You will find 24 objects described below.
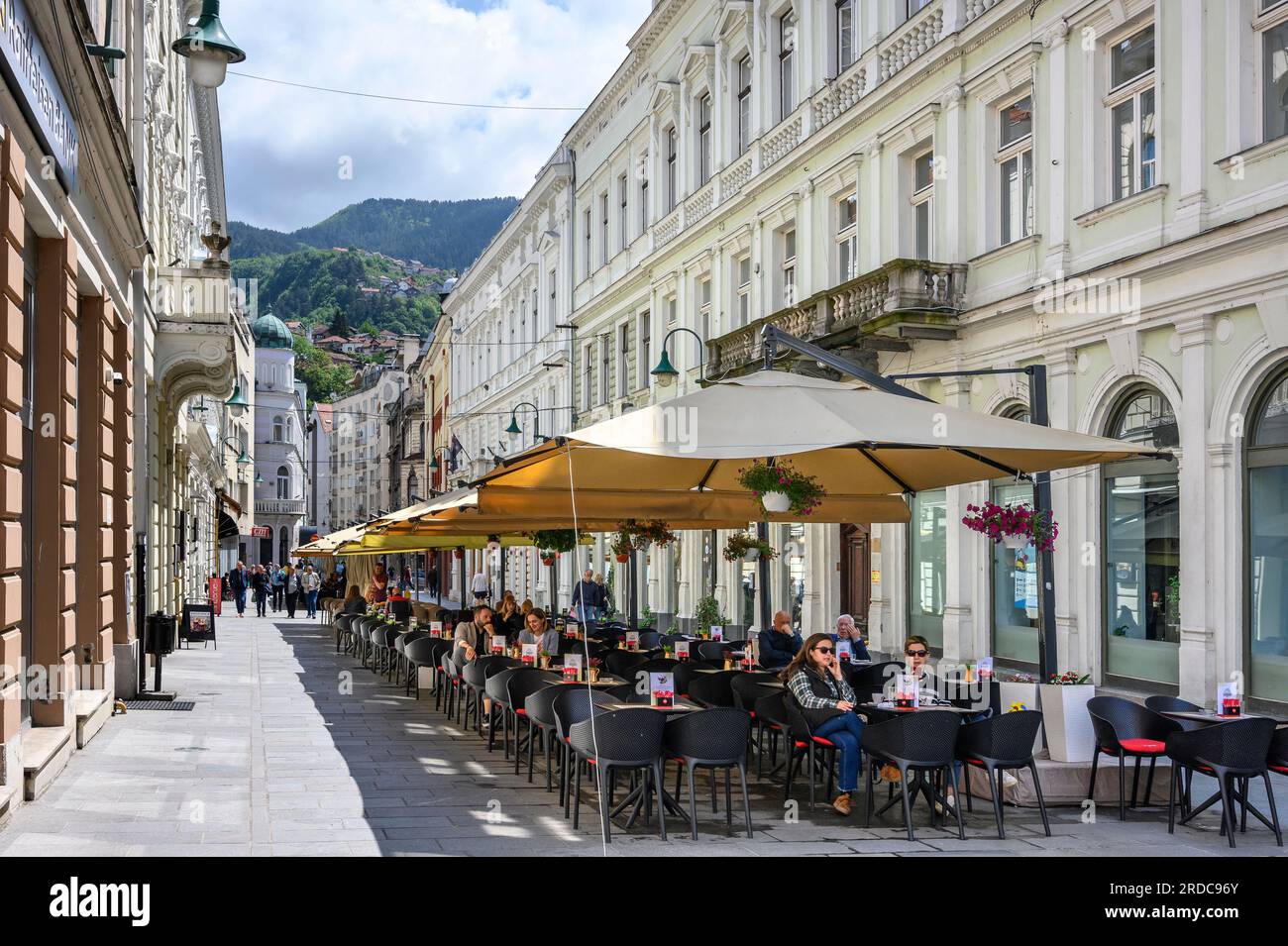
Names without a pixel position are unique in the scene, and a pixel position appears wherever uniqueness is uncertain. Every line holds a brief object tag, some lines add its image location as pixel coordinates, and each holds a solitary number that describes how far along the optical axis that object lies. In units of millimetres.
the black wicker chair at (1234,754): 9172
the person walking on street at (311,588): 48531
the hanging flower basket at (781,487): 11500
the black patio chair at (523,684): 12570
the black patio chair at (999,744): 9516
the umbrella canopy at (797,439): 8641
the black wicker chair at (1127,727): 10227
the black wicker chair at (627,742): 9359
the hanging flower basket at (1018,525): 12391
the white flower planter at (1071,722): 10664
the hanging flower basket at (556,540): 22625
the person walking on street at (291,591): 47344
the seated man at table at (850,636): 15617
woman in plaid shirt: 10203
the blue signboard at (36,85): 8508
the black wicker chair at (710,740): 9539
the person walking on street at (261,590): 48938
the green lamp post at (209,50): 12938
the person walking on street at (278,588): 54512
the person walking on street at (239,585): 49375
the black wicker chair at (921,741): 9391
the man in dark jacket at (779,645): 15383
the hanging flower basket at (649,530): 18484
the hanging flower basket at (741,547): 16453
